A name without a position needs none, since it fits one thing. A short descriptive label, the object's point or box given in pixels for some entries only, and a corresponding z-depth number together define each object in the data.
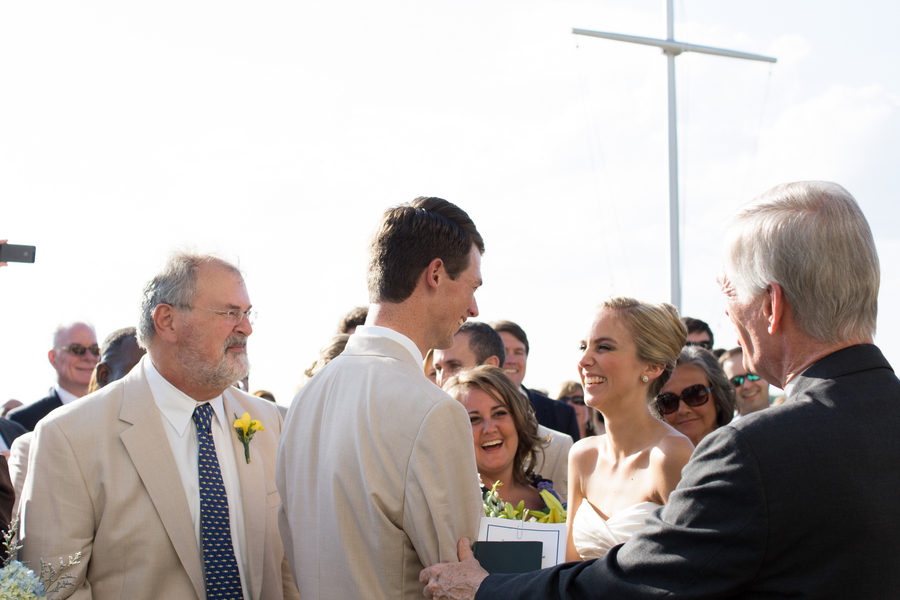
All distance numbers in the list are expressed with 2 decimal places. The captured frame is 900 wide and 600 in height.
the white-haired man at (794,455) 1.75
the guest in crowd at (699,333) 6.70
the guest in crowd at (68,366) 6.71
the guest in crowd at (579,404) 9.05
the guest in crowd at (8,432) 5.23
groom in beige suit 2.39
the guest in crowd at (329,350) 5.47
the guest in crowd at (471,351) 5.86
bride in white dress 3.42
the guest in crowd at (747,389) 6.58
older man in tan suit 2.90
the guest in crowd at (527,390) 6.44
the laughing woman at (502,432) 4.27
